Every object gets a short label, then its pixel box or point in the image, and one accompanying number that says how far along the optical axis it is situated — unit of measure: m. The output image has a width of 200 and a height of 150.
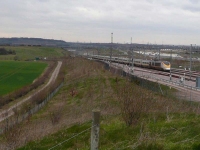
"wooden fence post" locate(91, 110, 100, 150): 6.90
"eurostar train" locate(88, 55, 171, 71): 55.99
